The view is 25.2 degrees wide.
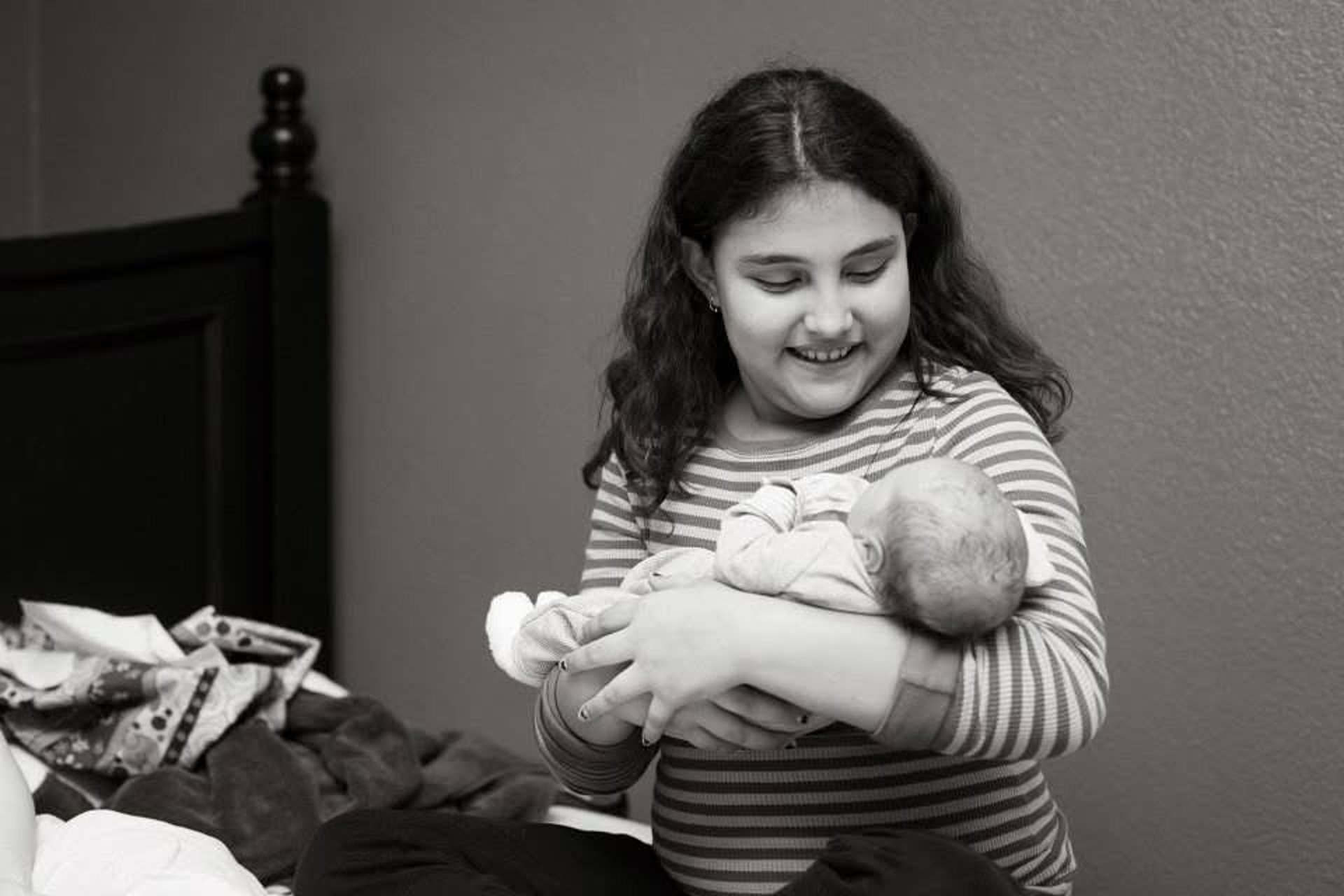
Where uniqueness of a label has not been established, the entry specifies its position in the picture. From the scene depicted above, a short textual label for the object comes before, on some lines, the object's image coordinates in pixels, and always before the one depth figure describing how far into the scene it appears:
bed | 2.39
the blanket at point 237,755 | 2.36
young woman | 1.80
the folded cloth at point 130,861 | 2.01
